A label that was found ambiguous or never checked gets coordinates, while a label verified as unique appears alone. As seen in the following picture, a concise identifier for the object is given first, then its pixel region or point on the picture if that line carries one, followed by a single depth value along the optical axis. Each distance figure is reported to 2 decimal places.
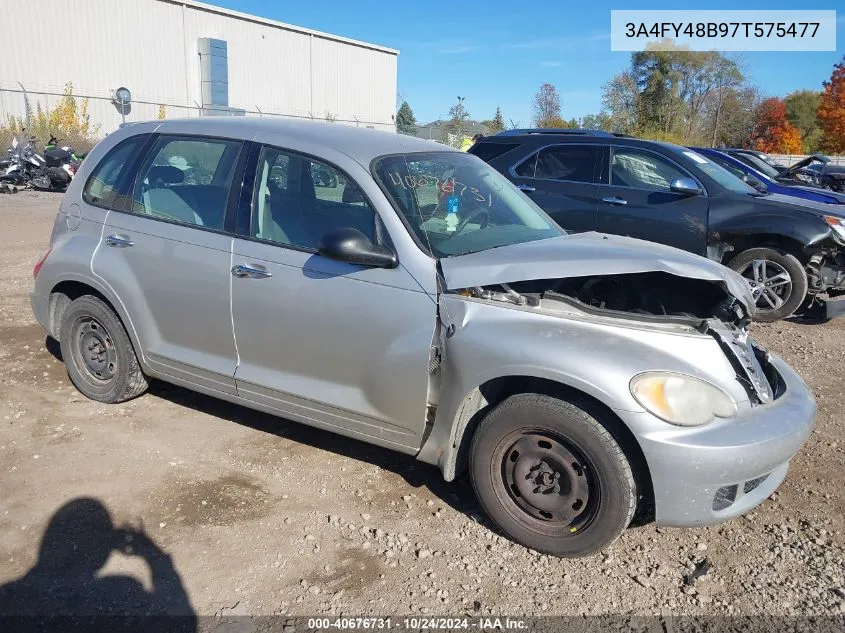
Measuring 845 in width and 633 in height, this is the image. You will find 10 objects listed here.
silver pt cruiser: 2.93
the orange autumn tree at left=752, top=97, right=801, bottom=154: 53.72
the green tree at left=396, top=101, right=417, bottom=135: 62.48
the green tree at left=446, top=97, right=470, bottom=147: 37.66
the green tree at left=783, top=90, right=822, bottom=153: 54.78
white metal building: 28.28
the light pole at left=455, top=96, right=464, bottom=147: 41.75
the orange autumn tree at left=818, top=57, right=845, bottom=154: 47.91
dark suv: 7.21
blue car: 8.94
